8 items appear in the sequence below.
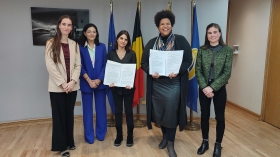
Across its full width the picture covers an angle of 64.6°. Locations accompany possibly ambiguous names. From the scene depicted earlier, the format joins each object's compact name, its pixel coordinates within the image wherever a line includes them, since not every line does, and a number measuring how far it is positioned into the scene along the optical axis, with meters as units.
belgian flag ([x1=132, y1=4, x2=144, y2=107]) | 3.31
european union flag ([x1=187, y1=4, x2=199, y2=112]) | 3.23
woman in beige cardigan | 2.29
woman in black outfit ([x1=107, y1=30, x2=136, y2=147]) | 2.60
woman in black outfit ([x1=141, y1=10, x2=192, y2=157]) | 2.36
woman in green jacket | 2.32
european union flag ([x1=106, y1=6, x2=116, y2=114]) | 3.30
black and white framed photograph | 3.32
